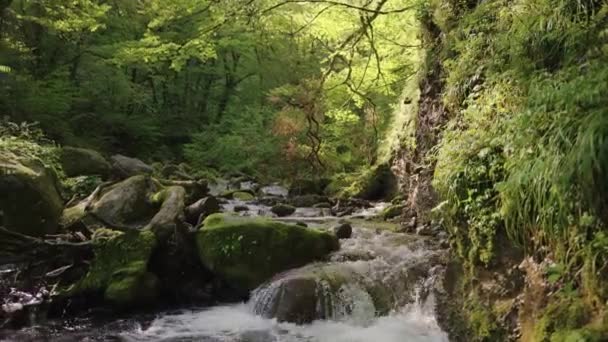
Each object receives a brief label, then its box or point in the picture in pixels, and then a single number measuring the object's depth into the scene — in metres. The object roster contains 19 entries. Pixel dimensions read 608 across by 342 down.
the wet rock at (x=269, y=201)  13.46
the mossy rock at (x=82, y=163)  11.61
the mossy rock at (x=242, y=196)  14.33
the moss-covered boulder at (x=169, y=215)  7.54
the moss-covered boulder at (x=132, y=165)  13.44
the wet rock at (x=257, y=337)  5.93
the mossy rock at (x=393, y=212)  10.80
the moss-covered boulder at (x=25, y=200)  7.58
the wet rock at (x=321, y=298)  6.40
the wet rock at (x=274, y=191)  16.15
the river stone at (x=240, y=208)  11.89
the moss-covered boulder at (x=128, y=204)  8.73
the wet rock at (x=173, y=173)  15.93
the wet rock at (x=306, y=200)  13.44
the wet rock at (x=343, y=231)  8.72
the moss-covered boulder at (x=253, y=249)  7.30
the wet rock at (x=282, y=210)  11.74
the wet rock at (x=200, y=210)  8.81
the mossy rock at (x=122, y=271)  6.75
